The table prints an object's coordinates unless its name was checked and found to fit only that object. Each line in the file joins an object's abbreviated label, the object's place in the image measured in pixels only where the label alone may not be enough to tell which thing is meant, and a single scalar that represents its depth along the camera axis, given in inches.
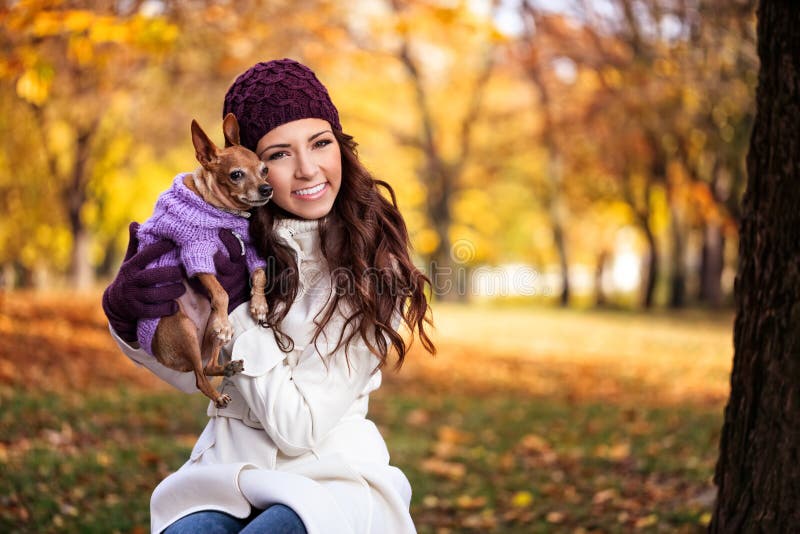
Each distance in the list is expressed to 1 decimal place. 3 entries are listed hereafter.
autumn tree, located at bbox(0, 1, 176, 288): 248.4
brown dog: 98.2
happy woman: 99.3
